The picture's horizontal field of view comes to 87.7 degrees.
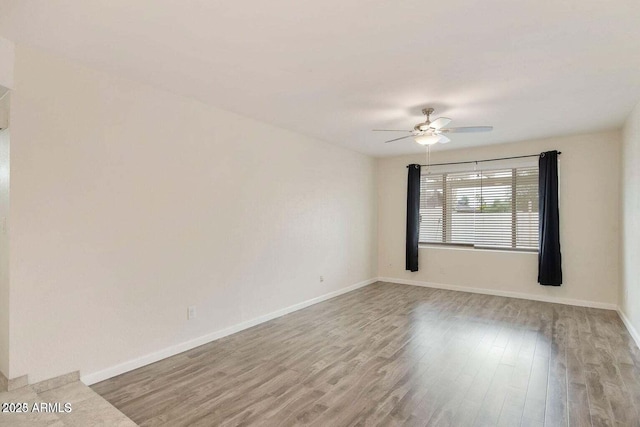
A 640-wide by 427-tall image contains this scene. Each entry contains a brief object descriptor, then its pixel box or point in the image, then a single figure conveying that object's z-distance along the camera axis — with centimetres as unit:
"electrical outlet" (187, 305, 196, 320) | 345
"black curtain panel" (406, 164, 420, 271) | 645
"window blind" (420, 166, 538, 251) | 556
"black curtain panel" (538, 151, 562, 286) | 512
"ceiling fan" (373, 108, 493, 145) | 360
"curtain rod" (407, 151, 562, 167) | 539
